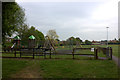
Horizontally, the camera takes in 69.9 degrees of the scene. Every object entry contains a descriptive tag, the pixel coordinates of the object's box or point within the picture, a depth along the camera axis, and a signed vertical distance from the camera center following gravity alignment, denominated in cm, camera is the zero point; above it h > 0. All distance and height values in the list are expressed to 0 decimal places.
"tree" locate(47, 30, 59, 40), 4416 +408
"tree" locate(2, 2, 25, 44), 686 +213
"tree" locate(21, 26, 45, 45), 3055 +278
